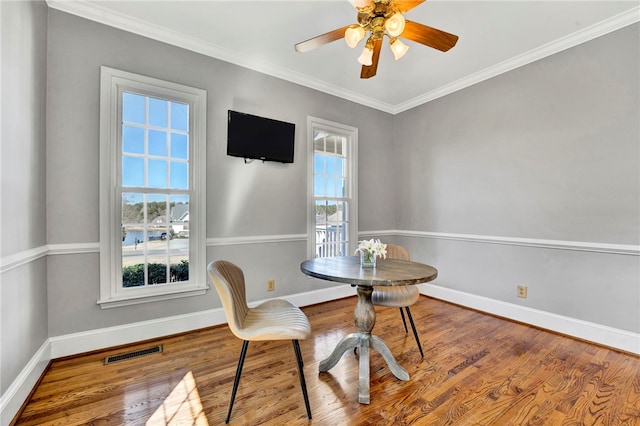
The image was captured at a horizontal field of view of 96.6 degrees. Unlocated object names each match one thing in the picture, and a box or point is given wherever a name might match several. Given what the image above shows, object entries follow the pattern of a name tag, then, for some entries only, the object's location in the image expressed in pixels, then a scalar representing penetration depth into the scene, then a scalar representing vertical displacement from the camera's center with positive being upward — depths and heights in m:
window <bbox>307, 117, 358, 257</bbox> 3.66 +0.36
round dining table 1.72 -0.40
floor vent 2.24 -1.14
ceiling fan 1.72 +1.22
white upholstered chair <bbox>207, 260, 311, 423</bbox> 1.56 -0.64
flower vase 2.08 -0.33
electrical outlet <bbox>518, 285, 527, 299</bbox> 3.02 -0.82
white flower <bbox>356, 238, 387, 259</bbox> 2.05 -0.24
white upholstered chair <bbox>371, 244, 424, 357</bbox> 2.29 -0.67
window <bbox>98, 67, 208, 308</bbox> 2.41 +0.23
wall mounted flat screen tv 2.98 +0.85
